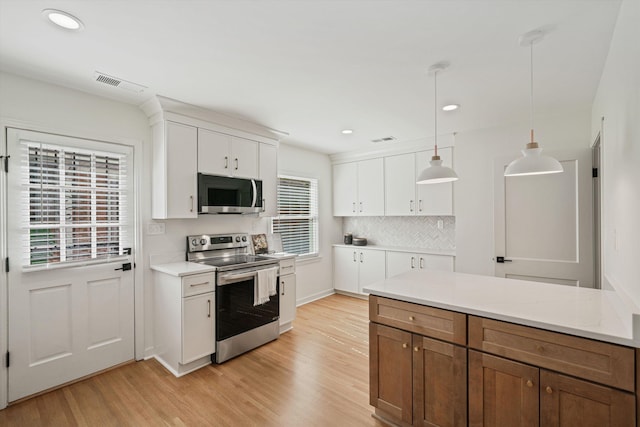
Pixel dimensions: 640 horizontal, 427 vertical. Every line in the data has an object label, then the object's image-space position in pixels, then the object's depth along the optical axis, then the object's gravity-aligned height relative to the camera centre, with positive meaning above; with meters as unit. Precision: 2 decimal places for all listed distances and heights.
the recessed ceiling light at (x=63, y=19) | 1.61 +1.11
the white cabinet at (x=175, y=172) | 2.88 +0.44
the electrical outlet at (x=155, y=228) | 3.01 -0.12
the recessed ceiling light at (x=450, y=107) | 2.99 +1.11
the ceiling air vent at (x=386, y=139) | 4.26 +1.12
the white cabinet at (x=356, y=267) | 4.82 -0.88
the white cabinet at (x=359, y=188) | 4.88 +0.47
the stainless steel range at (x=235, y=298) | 2.90 -0.84
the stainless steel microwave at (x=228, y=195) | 3.15 +0.24
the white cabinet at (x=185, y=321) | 2.66 -0.98
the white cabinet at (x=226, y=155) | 3.16 +0.70
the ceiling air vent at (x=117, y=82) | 2.34 +1.11
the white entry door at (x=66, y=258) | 2.31 -0.36
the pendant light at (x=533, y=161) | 1.80 +0.33
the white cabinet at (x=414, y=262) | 4.12 -0.68
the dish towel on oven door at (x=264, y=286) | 3.14 -0.76
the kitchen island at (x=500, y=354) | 1.31 -0.72
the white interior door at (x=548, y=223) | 2.96 -0.09
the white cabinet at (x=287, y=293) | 3.59 -0.96
